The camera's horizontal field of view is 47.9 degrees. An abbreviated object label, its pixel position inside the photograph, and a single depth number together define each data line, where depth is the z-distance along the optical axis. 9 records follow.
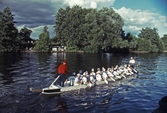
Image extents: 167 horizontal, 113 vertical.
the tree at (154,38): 130.70
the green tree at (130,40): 100.25
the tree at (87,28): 90.62
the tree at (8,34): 93.75
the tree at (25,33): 119.91
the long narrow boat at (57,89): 20.42
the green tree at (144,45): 125.81
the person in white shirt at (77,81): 23.56
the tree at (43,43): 104.94
